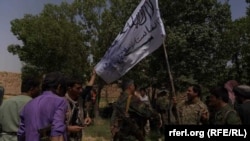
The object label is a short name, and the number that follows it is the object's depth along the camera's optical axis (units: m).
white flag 7.12
